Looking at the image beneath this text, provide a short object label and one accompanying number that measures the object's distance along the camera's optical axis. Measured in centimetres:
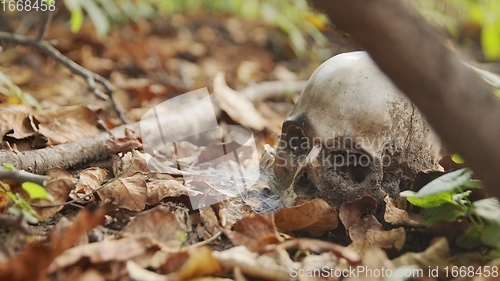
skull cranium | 121
